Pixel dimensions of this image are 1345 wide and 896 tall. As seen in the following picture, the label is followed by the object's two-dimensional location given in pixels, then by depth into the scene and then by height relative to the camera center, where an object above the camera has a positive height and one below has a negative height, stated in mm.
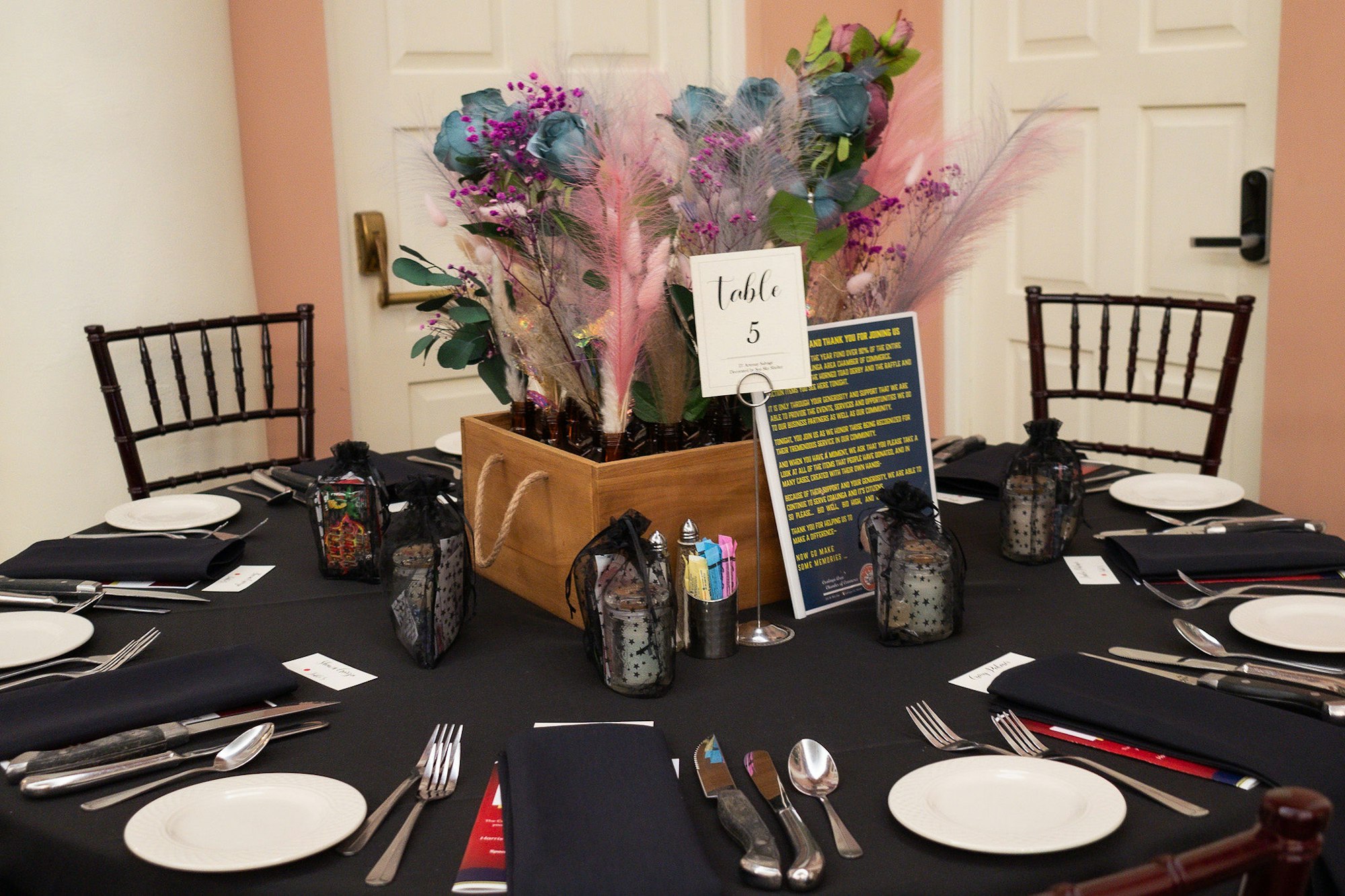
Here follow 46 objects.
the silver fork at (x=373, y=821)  896 -400
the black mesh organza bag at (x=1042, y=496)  1450 -281
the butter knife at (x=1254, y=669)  1095 -381
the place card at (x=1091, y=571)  1433 -367
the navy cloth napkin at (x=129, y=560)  1480 -329
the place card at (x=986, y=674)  1164 -392
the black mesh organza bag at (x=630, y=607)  1129 -305
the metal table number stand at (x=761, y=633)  1292 -384
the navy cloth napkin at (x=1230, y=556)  1409 -344
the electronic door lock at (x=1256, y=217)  2588 +64
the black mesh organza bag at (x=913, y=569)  1229 -308
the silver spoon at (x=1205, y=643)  1168 -379
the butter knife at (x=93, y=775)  974 -386
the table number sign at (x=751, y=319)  1253 -56
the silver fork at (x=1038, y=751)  924 -400
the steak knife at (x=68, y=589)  1426 -344
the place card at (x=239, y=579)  1489 -358
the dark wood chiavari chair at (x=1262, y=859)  625 -308
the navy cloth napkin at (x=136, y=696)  1056 -365
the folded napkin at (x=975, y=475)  1766 -306
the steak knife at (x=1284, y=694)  1048 -381
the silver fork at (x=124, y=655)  1205 -373
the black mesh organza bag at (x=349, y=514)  1447 -276
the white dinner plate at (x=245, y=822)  859 -391
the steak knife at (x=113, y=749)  999 -379
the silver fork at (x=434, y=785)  863 -399
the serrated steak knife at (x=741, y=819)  847 -400
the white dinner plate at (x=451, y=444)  2023 -277
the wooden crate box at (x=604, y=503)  1295 -251
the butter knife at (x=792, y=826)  839 -404
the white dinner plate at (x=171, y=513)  1688 -318
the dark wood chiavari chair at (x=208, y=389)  2146 -195
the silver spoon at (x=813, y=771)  968 -399
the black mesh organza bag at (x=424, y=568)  1229 -289
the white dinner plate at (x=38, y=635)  1237 -358
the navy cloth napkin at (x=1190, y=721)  954 -381
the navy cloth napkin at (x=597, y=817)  822 -390
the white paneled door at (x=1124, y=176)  2664 +172
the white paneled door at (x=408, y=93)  2805 +407
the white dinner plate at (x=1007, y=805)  860 -395
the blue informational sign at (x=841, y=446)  1373 -208
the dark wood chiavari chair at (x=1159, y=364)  2086 -197
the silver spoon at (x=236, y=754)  972 -386
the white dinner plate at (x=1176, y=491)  1651 -326
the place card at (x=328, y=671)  1211 -386
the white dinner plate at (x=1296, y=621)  1202 -373
